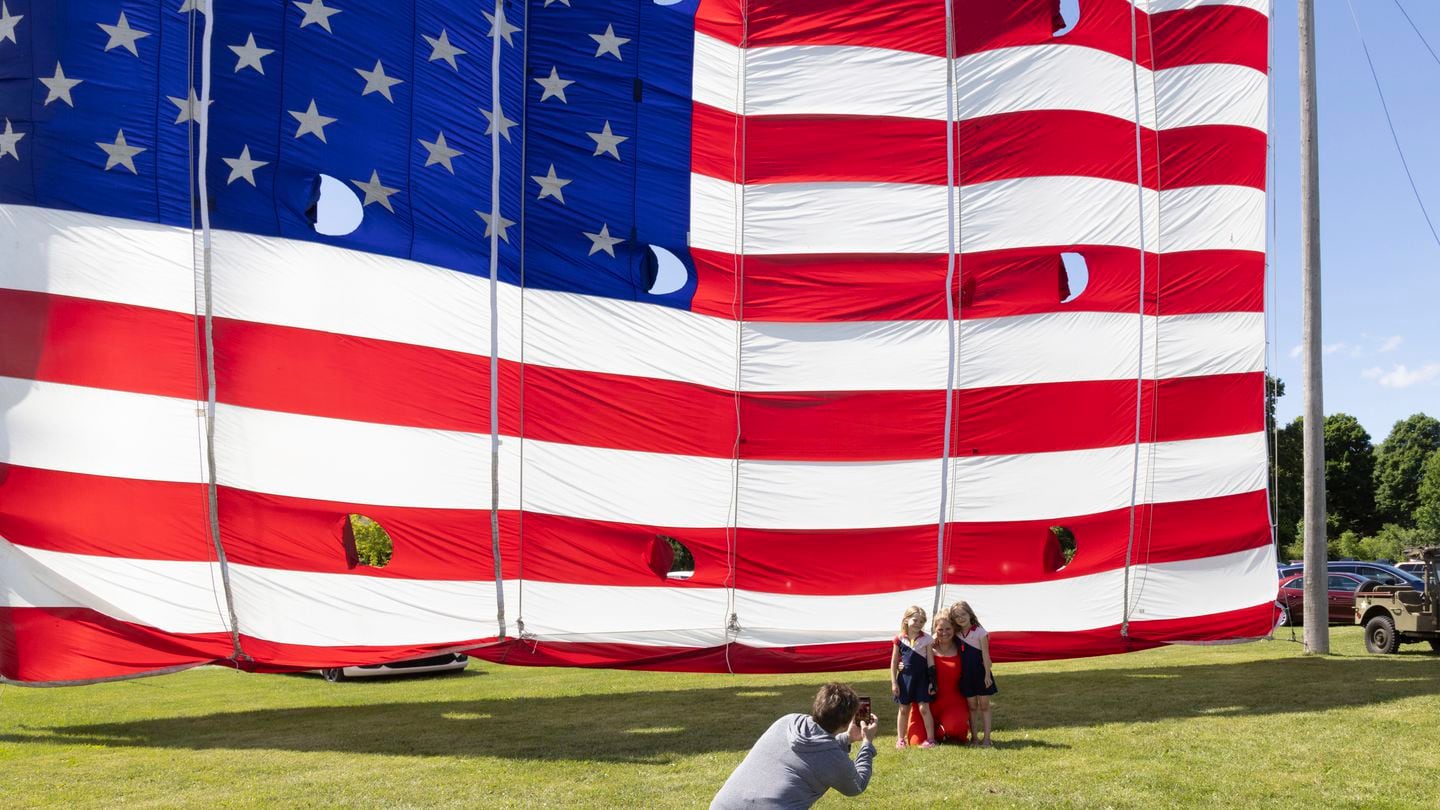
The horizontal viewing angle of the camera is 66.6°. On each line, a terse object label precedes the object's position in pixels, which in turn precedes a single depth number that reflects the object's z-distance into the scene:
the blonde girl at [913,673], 9.64
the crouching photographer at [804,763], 4.95
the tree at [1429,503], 54.20
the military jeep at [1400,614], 16.30
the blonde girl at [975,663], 9.62
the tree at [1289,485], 48.28
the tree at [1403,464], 65.44
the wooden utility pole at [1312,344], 17.06
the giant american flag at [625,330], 10.94
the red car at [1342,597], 21.66
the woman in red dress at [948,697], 9.74
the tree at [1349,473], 61.31
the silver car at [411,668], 16.17
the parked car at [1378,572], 20.90
